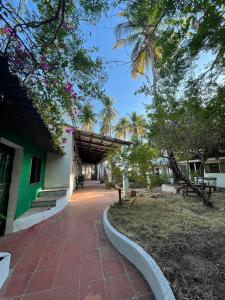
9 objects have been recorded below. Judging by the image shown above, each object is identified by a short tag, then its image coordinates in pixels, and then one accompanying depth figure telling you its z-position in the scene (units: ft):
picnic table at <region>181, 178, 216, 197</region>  21.49
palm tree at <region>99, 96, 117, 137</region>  56.05
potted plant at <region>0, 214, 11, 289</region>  6.04
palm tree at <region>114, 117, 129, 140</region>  55.17
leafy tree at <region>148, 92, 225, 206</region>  13.38
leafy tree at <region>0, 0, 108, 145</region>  6.78
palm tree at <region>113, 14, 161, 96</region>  8.71
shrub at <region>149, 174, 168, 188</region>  16.58
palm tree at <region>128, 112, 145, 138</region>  51.28
